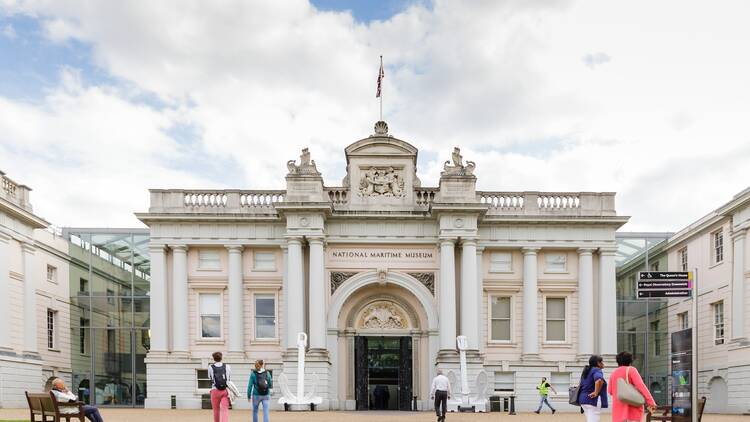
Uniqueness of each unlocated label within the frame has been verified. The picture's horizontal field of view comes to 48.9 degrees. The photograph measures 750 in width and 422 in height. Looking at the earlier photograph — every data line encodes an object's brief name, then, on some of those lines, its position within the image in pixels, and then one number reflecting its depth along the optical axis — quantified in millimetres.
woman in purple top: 15841
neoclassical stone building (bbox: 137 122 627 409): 34812
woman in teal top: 20188
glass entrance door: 35156
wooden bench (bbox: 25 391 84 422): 17500
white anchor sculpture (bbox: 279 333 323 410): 32250
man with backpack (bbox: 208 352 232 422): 18781
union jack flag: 37500
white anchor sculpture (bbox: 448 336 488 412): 32344
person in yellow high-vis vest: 32500
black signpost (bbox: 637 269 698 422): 16562
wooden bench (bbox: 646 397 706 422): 19969
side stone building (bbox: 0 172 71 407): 33656
